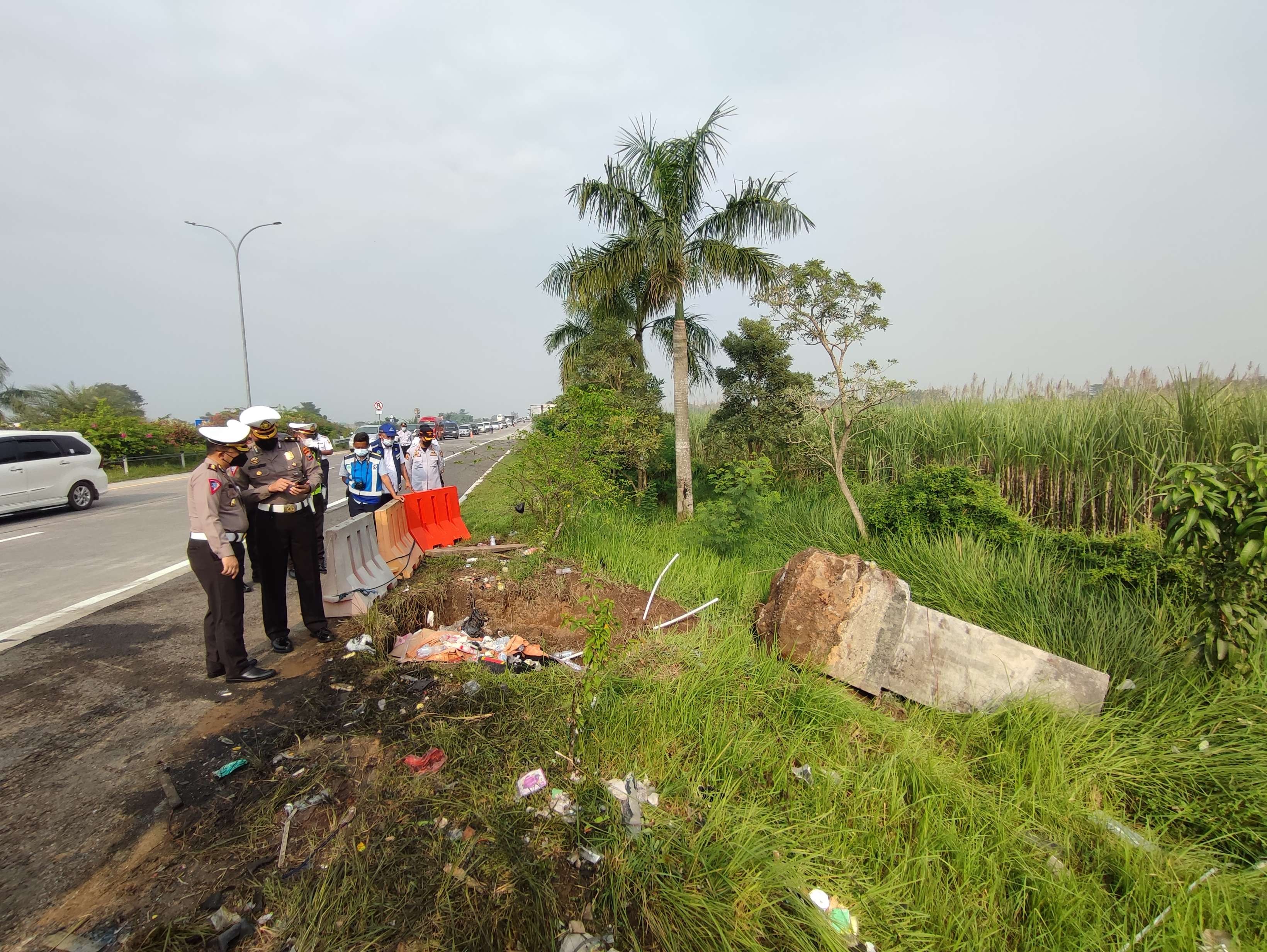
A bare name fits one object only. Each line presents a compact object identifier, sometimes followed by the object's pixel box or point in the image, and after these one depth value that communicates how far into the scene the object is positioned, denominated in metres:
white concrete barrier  5.18
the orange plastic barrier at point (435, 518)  7.24
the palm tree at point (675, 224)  9.41
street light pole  21.55
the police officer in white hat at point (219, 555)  4.05
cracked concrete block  3.92
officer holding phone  4.58
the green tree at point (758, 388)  10.59
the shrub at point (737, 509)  7.40
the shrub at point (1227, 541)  3.19
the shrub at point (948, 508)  6.11
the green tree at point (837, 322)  7.39
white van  11.05
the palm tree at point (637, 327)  11.80
